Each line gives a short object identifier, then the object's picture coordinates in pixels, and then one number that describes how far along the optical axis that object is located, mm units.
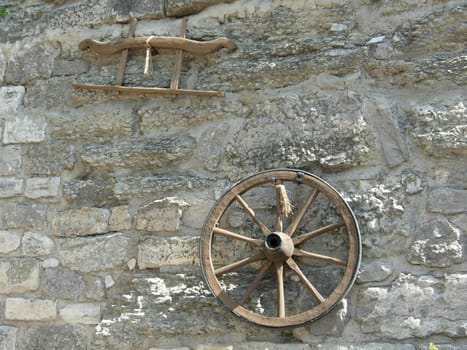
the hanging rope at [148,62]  3177
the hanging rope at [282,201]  2756
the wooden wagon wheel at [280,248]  2629
